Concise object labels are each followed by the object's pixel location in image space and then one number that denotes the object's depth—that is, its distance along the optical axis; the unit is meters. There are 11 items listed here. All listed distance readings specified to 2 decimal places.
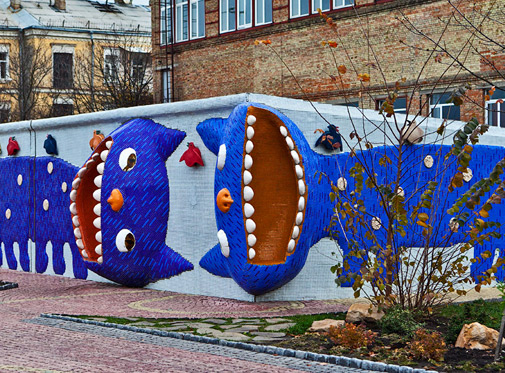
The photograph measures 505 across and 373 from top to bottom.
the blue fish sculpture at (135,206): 14.59
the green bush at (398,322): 9.93
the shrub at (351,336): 9.36
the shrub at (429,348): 8.76
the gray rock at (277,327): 10.68
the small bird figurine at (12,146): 19.02
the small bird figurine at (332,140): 13.85
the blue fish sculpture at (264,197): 12.87
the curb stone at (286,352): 8.40
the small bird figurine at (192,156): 14.13
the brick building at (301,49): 24.48
